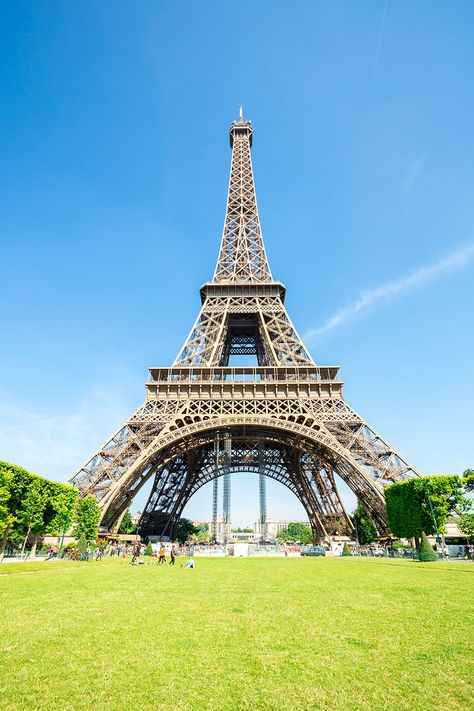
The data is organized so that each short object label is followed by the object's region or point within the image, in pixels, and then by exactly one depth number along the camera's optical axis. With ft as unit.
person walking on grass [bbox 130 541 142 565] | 80.35
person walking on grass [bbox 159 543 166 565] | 76.74
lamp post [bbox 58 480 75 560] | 96.26
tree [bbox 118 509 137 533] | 220.23
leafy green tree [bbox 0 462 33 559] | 85.56
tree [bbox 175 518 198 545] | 198.03
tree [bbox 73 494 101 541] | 100.32
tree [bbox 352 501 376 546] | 184.65
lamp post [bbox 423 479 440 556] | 92.84
